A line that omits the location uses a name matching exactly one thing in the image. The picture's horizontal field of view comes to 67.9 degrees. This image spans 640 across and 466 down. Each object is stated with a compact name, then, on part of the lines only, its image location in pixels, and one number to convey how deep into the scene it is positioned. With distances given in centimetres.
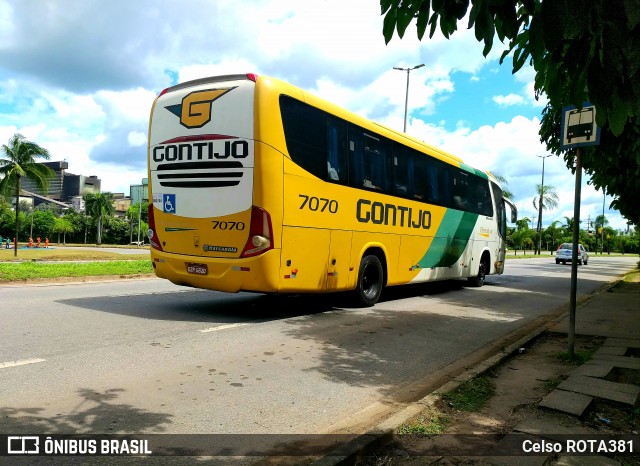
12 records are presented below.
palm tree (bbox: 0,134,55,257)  3064
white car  3791
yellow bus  718
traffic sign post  559
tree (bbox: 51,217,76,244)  7631
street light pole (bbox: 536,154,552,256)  6230
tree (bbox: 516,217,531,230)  7825
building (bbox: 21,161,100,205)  14012
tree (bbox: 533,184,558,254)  6331
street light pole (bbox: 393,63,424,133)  3121
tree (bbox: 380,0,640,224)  200
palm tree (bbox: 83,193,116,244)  7881
